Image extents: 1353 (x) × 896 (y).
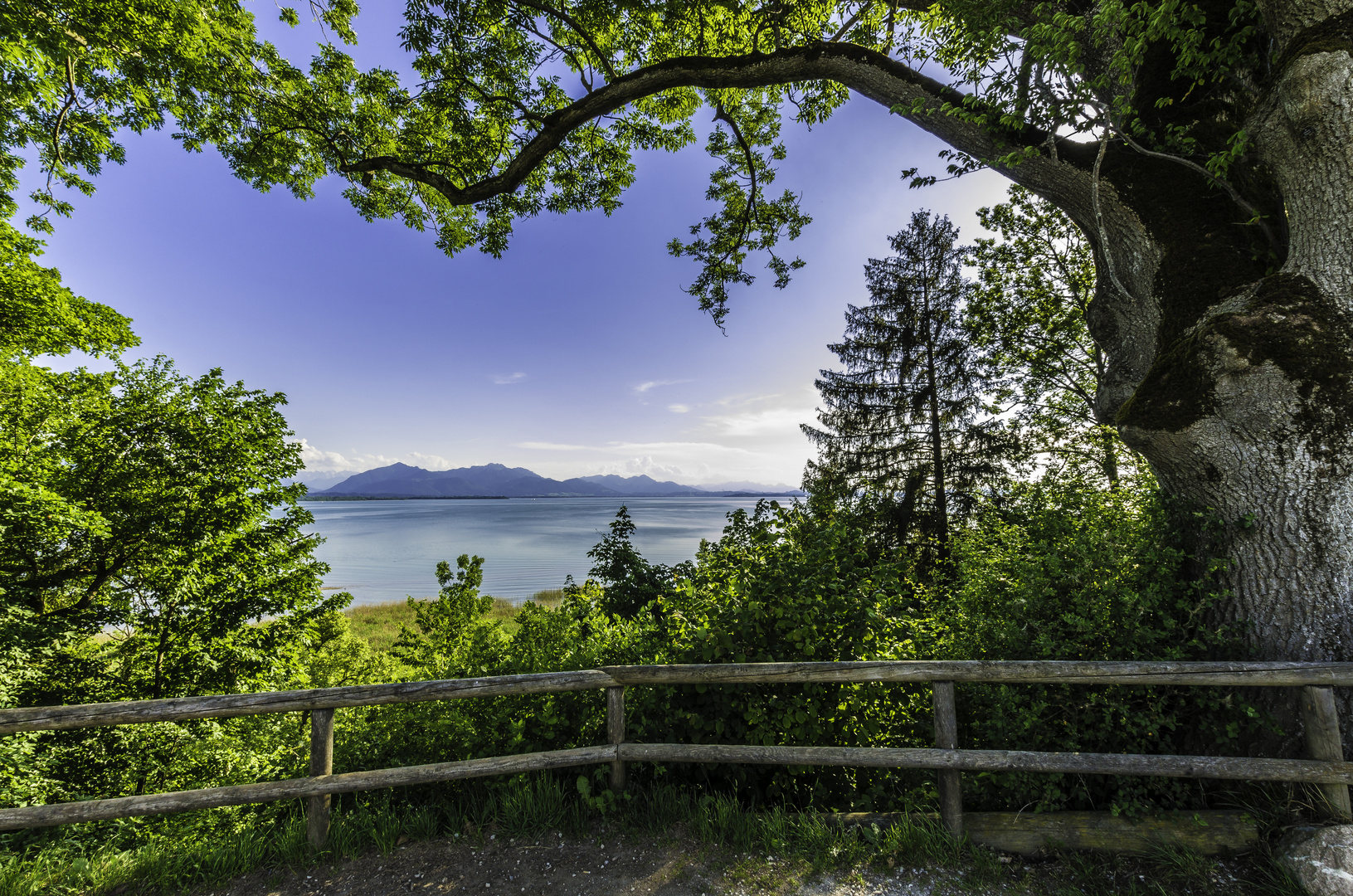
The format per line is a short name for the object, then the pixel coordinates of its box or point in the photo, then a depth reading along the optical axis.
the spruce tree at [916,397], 15.76
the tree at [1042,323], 13.27
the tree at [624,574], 10.08
